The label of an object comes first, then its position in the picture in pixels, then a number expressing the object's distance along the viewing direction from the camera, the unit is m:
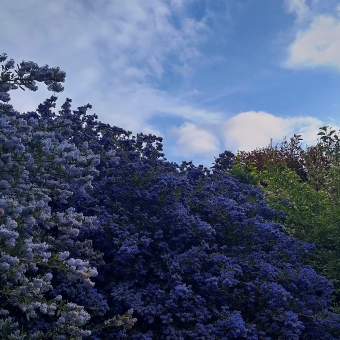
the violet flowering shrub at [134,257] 3.84
